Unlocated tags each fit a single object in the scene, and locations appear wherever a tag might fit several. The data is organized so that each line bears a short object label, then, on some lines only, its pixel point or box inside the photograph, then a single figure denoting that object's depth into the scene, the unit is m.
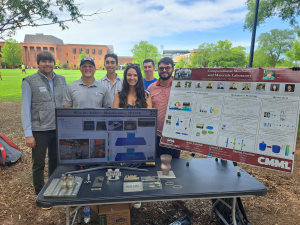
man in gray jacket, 2.34
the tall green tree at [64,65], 60.82
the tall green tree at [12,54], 44.84
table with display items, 1.45
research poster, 1.70
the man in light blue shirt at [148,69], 3.72
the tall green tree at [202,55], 43.95
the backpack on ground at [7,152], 3.73
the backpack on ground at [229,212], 2.06
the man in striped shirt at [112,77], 3.35
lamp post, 4.68
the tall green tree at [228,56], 34.62
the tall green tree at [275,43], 26.85
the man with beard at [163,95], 2.65
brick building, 64.44
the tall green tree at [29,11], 4.02
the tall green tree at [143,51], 40.62
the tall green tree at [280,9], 5.94
